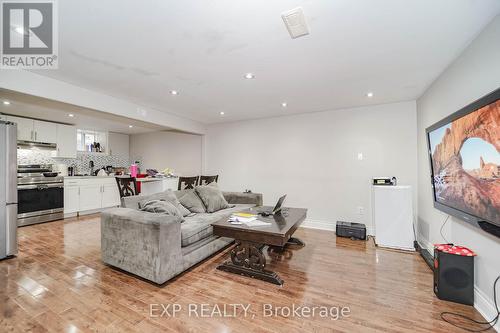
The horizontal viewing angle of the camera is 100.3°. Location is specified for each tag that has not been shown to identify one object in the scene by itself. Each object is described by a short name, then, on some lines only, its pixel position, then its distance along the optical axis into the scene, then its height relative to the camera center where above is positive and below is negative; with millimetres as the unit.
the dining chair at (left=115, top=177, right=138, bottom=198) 3144 -224
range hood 4488 +627
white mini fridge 3064 -758
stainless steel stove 4164 -468
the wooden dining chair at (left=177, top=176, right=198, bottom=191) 4051 -232
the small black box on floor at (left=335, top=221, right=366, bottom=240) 3486 -1069
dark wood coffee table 2148 -754
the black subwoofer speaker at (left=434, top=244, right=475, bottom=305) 1822 -981
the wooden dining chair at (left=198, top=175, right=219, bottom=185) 4646 -215
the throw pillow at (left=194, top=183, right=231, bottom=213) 3453 -484
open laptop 2855 -606
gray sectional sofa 2043 -770
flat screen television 1505 +20
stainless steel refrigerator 2648 -211
